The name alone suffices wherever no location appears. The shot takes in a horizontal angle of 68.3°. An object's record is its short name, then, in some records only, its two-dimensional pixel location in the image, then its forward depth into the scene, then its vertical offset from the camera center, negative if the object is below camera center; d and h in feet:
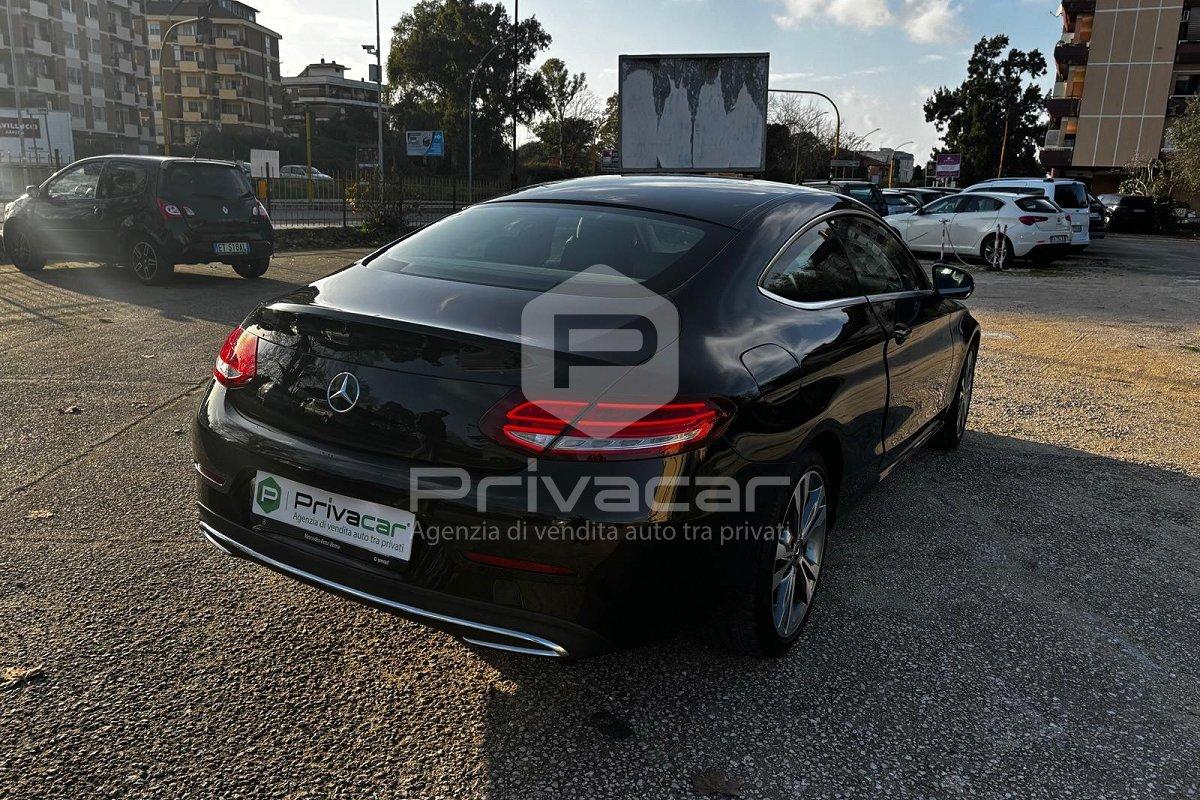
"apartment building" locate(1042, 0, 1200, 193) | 191.11 +27.15
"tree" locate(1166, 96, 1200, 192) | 130.41 +8.63
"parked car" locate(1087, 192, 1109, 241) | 82.89 -1.60
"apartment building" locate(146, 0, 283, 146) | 283.79 +34.21
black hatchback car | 36.73 -1.59
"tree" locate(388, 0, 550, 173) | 168.55 +22.31
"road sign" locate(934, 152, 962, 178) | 159.39 +6.03
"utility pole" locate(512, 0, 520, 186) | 134.43 +20.46
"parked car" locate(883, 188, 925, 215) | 73.36 -0.20
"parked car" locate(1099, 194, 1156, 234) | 116.26 -1.23
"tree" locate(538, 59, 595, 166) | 198.39 +21.86
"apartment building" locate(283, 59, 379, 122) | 369.30 +40.81
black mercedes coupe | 7.41 -2.12
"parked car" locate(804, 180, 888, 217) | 71.36 +0.38
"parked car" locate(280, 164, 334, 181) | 179.77 +2.74
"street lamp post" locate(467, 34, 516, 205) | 114.50 +9.44
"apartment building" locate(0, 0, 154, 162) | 233.76 +31.46
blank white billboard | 59.77 +5.42
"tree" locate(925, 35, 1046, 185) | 250.98 +24.96
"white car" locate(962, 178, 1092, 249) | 64.49 +0.68
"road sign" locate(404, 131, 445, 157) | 141.02 +6.75
